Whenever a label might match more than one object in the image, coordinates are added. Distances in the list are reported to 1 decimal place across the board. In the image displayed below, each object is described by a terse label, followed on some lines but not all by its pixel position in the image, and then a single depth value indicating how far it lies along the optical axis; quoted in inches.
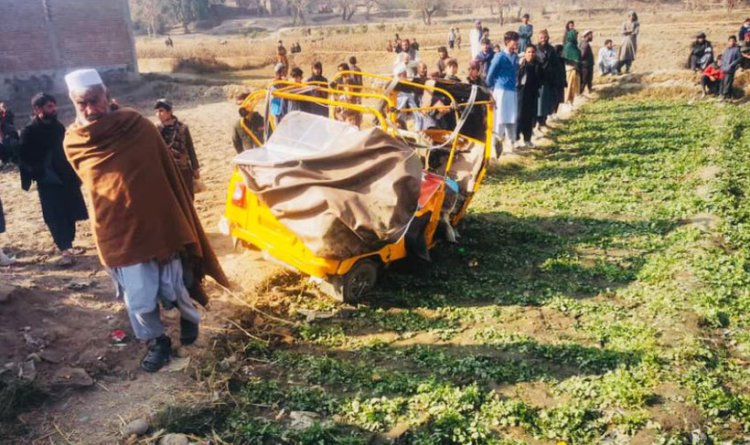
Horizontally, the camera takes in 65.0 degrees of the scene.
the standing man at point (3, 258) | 268.4
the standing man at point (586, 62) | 677.3
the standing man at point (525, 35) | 681.6
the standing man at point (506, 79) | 420.8
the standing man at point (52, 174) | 253.8
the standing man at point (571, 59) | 650.8
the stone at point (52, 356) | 187.8
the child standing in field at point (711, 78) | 652.1
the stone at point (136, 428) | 152.7
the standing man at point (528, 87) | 445.7
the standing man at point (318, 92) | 333.4
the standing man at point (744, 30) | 719.7
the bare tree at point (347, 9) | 2482.8
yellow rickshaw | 221.9
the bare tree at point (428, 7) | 2113.7
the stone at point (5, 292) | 213.2
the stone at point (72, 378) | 174.7
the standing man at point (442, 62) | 430.9
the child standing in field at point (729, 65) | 621.3
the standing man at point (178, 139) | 259.1
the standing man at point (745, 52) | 676.4
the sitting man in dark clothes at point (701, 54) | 678.5
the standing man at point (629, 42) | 764.6
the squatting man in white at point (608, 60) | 797.2
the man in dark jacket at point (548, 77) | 471.5
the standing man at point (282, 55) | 462.6
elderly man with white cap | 162.4
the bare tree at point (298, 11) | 2346.9
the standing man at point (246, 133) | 328.5
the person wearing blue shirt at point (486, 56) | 493.0
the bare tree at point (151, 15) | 2298.2
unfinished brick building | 844.6
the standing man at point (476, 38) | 623.5
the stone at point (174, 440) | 147.0
